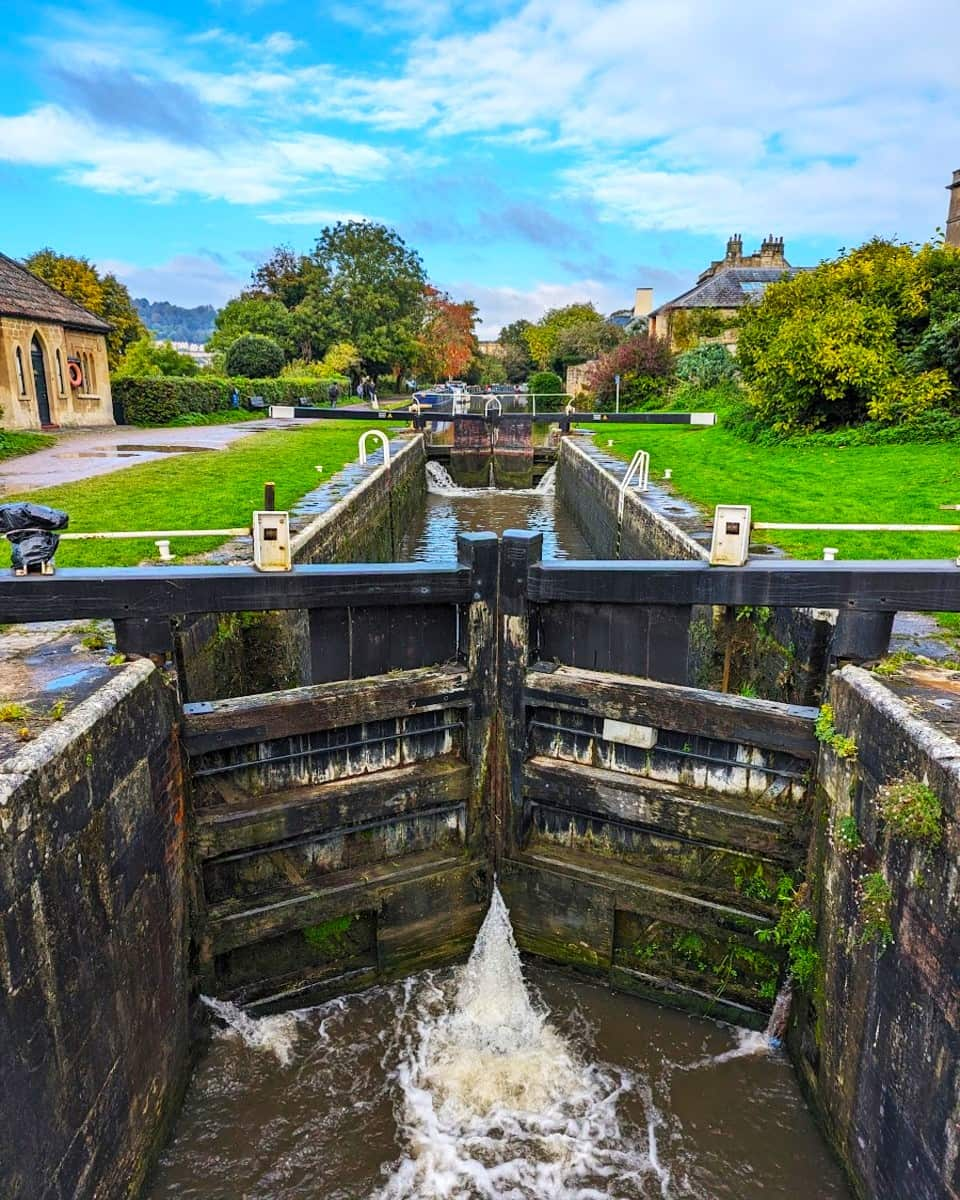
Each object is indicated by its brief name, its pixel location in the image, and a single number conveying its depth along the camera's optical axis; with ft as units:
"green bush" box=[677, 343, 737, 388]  93.46
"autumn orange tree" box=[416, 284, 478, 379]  170.09
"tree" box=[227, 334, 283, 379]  117.39
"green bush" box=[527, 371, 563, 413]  153.50
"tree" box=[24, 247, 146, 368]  121.49
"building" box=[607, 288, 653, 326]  193.47
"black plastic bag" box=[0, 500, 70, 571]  13.57
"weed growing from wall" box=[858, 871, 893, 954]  11.68
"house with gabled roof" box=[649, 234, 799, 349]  120.16
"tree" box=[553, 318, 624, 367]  153.17
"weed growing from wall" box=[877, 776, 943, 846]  10.28
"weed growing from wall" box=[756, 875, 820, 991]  14.66
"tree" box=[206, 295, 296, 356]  137.18
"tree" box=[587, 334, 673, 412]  106.52
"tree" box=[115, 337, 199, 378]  111.26
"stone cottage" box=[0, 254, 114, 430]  67.26
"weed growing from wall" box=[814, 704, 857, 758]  13.42
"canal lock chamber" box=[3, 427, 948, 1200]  14.07
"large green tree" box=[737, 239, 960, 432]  51.37
